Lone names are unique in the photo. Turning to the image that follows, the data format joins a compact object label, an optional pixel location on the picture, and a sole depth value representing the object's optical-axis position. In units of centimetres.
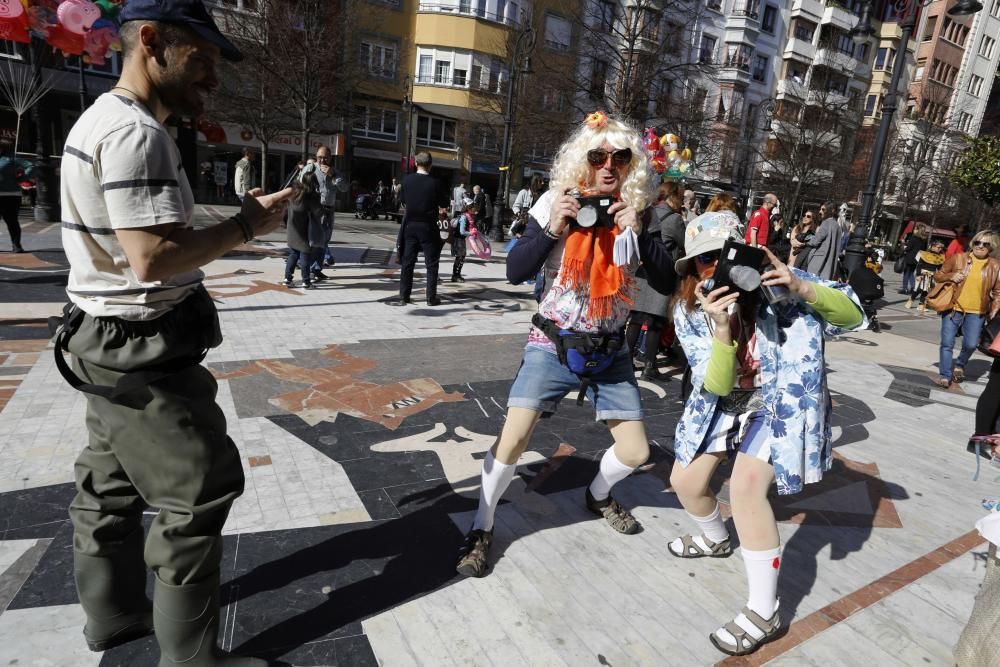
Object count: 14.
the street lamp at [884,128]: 1018
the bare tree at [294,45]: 1908
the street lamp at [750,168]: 3481
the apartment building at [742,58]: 3550
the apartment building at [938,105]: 3441
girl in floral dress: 218
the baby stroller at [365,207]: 2464
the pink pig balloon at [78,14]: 689
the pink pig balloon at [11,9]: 719
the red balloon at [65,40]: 730
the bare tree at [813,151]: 2670
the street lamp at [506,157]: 1763
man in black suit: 764
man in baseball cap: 151
